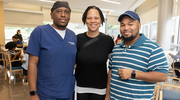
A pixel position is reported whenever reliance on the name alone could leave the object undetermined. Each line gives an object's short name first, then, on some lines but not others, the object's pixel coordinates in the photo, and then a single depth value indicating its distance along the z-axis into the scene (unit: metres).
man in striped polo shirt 1.03
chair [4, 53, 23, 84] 4.12
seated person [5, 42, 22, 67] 4.33
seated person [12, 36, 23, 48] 6.40
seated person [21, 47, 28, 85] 3.83
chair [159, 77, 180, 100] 2.19
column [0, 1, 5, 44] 8.96
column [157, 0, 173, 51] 6.68
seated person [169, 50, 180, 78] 4.66
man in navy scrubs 1.23
